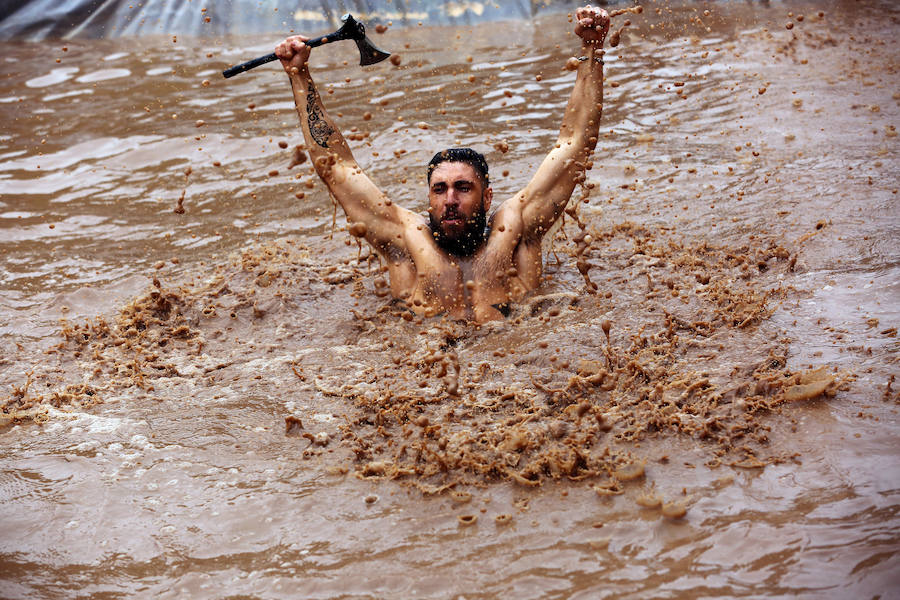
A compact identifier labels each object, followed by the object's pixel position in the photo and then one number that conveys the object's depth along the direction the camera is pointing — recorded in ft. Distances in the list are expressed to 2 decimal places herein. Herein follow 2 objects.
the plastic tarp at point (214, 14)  38.40
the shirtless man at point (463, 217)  16.55
